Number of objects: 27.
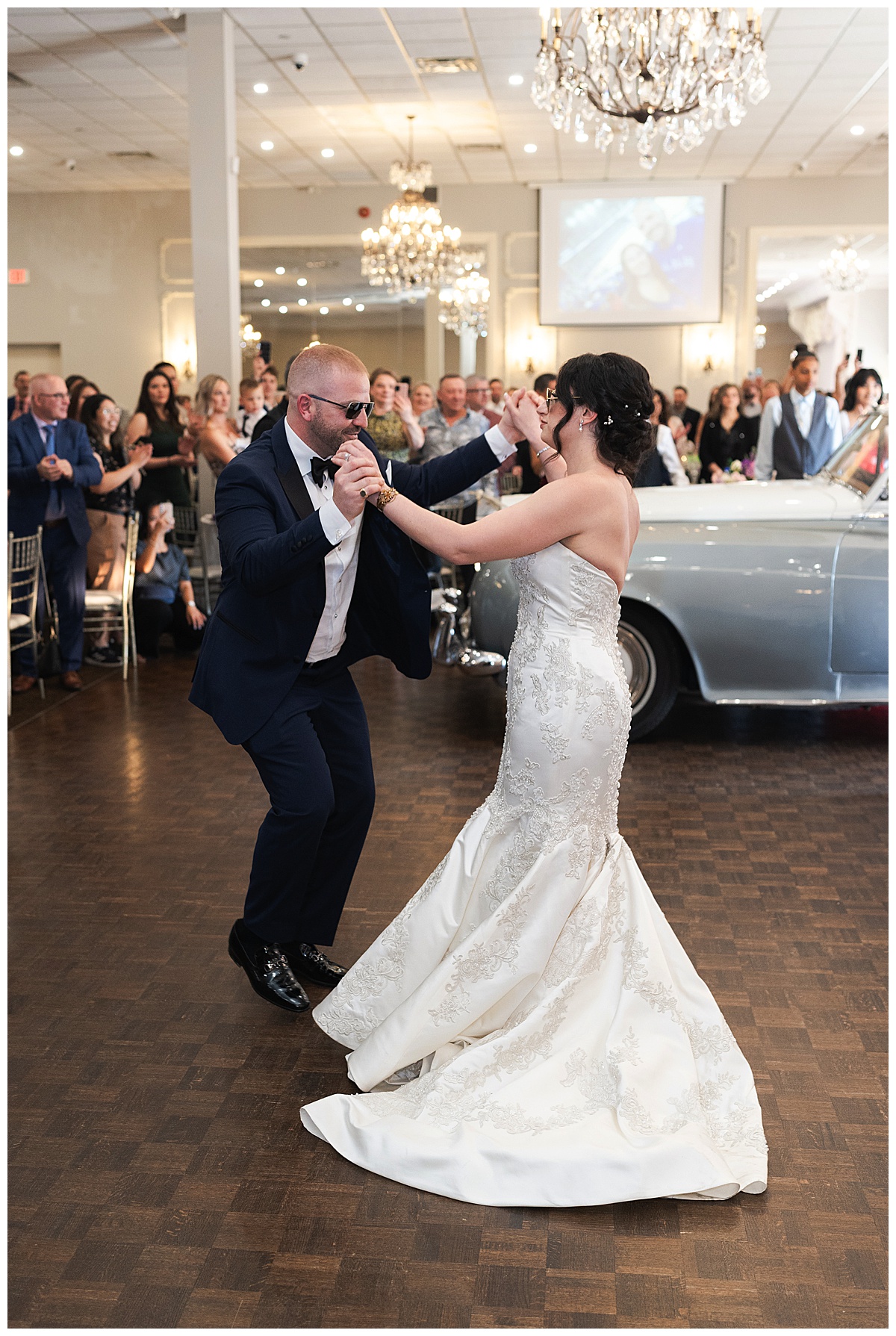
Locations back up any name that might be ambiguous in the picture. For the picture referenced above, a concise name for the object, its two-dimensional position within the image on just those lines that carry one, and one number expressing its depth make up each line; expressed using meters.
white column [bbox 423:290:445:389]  16.55
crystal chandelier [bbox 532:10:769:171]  7.22
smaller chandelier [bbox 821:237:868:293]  15.59
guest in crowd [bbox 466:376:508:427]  8.80
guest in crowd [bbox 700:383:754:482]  10.56
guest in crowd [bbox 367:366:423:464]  7.88
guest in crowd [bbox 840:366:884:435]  7.80
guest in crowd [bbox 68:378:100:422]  8.84
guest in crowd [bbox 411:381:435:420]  9.94
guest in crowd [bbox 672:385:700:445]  14.94
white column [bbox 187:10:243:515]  9.46
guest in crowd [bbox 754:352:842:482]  8.19
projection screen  15.73
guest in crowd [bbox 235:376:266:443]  8.95
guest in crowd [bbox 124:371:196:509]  8.66
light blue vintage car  5.55
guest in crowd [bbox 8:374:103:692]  7.07
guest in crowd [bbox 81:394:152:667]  7.85
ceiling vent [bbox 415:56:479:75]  10.60
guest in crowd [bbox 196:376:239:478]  8.36
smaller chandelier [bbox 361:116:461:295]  13.59
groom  3.04
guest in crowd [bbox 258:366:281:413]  9.40
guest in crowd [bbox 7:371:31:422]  10.45
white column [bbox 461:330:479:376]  16.48
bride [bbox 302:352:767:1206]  2.47
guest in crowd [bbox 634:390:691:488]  7.84
